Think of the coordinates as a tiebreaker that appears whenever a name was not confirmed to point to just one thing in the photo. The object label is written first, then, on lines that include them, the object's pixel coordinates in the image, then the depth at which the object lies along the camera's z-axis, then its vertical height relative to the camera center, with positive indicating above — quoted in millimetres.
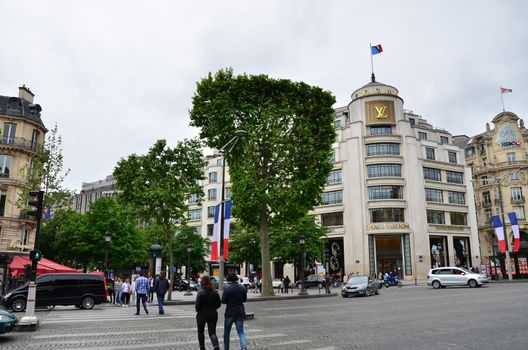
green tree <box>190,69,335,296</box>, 26500 +8199
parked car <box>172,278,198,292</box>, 46125 -1653
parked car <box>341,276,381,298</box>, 27047 -1035
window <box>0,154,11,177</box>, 36438 +8720
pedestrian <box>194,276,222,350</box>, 8547 -740
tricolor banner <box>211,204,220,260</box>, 19094 +1488
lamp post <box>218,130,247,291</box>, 18156 +1310
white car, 30795 -511
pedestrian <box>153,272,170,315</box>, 16859 -720
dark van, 20188 -1088
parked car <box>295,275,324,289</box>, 43459 -1075
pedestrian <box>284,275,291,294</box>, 35438 -1060
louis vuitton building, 55188 +9325
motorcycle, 42806 -1023
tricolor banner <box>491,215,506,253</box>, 37344 +3428
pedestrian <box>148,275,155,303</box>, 26012 -1557
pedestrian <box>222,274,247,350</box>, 8656 -700
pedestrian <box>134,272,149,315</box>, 17097 -778
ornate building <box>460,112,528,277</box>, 69188 +16085
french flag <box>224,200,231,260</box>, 19834 +2219
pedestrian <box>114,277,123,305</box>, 25219 -1195
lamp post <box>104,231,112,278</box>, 29781 +2270
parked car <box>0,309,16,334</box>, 10672 -1322
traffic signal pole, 12391 -371
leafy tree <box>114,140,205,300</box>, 25688 +5554
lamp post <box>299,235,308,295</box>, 28775 +622
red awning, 25469 +115
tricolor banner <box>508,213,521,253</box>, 36200 +3341
